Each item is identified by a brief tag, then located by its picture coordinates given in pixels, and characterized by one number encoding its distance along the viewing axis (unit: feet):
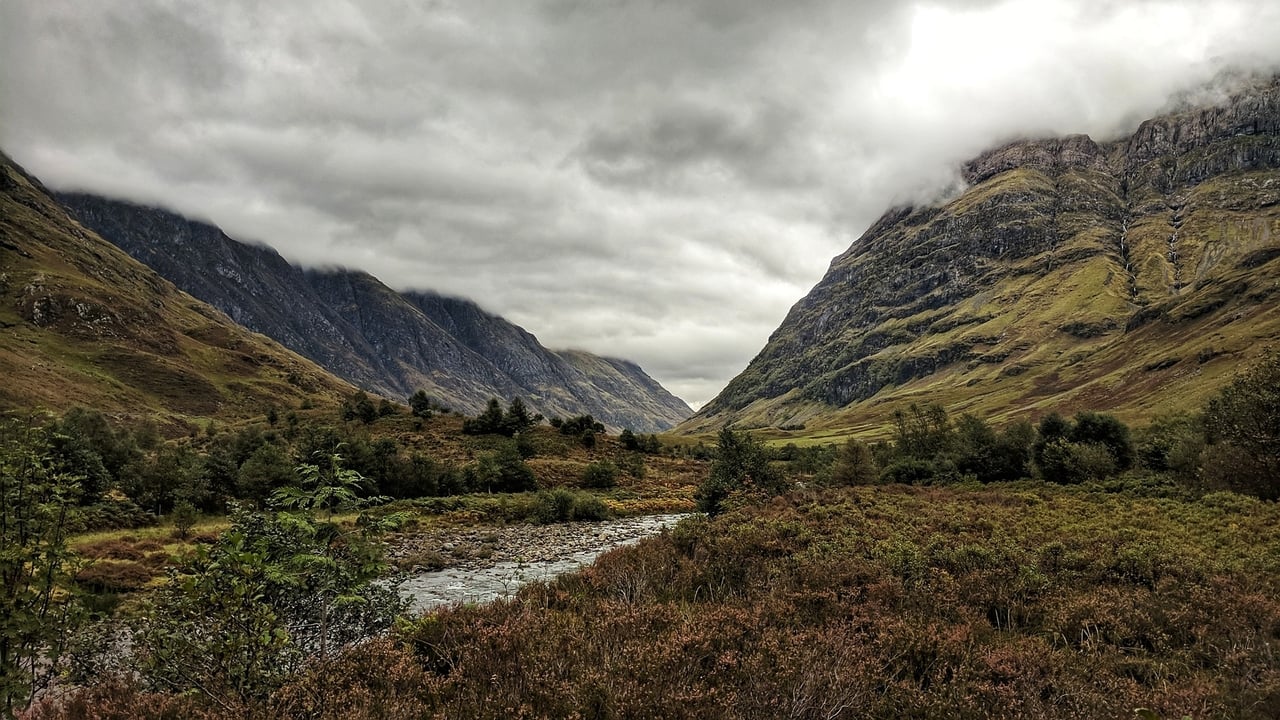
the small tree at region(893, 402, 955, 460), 232.73
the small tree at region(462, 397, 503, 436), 275.00
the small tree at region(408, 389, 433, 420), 285.23
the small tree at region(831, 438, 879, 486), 187.73
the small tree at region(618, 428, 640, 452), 331.16
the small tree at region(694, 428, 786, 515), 128.98
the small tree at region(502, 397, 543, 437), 280.10
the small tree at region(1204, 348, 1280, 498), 84.43
